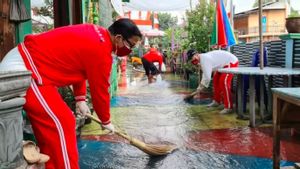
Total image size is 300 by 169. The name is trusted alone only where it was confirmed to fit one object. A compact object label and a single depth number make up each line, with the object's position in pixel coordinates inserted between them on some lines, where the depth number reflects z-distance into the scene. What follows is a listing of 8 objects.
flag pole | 5.93
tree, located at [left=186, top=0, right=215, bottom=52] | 11.23
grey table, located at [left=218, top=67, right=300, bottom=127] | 5.46
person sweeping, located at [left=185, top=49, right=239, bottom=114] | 7.48
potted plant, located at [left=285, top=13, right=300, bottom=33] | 6.29
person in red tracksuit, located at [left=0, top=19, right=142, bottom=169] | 2.53
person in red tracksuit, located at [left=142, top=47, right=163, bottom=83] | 15.57
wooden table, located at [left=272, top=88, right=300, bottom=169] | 3.51
